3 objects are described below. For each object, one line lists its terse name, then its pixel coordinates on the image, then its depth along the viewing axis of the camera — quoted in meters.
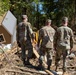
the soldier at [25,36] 6.12
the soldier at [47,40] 5.76
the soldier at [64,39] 5.43
